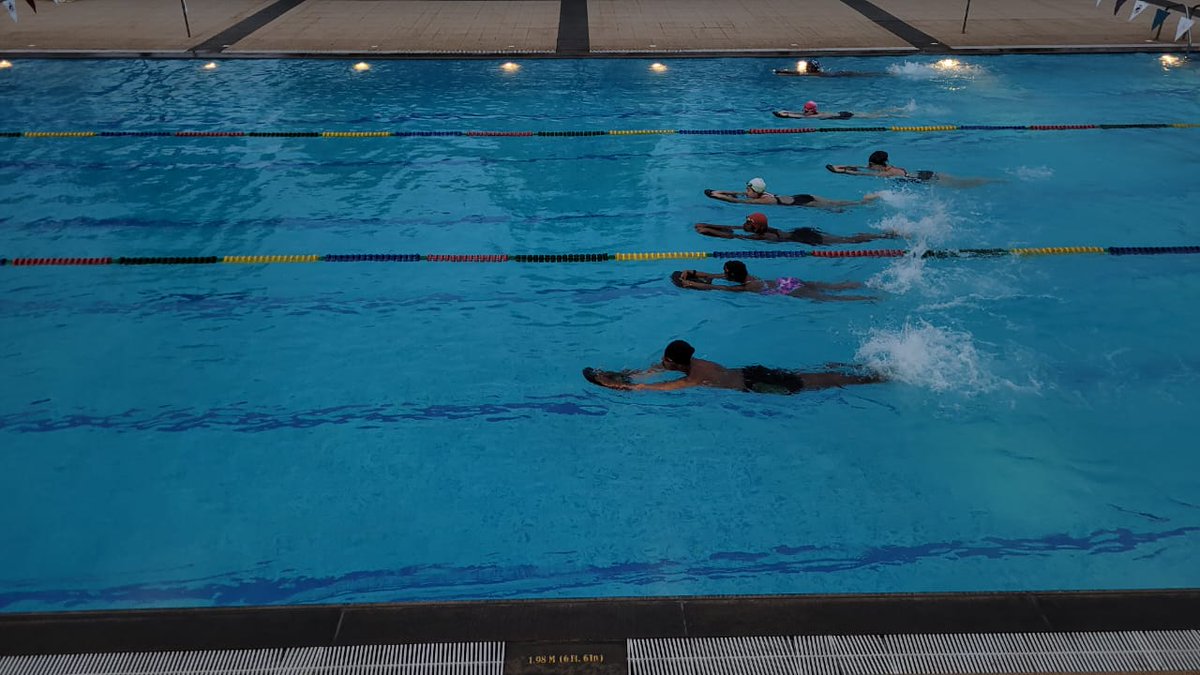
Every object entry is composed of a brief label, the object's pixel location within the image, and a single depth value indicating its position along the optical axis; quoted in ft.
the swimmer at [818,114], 35.42
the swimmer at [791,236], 25.25
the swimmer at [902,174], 29.89
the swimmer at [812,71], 41.85
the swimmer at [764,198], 27.53
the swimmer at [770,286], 22.88
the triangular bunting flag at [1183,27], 43.83
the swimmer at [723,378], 18.85
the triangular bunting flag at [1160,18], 46.80
